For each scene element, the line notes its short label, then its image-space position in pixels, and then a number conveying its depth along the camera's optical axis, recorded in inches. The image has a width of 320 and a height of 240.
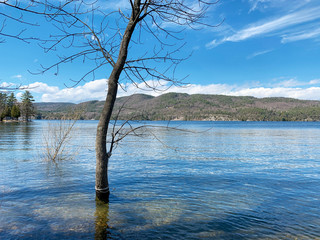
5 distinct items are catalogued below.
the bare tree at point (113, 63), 276.2
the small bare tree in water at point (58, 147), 681.5
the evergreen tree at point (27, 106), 5133.9
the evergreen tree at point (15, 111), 4644.2
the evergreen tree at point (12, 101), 5091.5
